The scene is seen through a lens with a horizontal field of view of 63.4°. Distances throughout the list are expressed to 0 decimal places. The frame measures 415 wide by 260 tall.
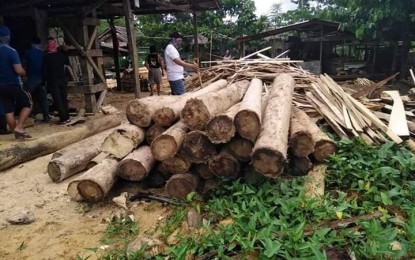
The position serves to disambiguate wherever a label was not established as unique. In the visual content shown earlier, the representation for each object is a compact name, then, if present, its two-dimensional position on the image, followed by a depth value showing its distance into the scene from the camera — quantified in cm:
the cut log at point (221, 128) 351
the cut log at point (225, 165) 362
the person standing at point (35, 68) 751
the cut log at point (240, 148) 365
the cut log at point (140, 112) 419
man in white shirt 733
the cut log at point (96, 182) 374
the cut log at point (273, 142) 322
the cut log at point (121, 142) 410
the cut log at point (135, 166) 386
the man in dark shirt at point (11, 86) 613
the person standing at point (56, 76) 744
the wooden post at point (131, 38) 763
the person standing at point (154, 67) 1076
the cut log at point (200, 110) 372
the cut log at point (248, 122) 352
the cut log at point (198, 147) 367
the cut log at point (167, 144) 374
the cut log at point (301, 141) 365
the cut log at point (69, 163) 451
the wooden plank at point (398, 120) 433
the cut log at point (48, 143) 512
